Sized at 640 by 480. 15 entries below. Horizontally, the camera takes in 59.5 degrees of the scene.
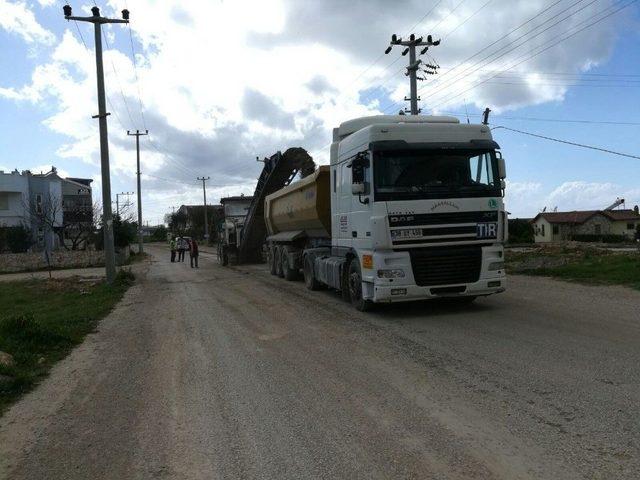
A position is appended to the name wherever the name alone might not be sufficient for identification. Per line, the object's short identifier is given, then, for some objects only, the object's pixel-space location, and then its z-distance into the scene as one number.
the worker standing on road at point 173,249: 38.01
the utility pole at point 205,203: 83.66
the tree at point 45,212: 46.06
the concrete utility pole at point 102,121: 19.62
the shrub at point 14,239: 42.48
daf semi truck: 9.80
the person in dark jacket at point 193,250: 30.30
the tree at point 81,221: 47.59
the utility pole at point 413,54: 30.86
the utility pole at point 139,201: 50.00
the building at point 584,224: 76.94
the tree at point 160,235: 132.52
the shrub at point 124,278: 20.40
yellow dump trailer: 14.34
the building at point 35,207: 48.04
